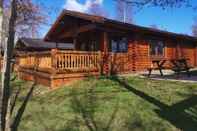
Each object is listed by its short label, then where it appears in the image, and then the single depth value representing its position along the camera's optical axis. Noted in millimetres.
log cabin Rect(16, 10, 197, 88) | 6158
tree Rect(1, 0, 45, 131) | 3311
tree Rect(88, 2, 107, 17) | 23248
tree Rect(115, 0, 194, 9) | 3709
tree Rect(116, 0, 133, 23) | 21803
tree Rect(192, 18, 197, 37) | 32461
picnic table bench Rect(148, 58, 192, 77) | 6205
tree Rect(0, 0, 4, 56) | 3365
